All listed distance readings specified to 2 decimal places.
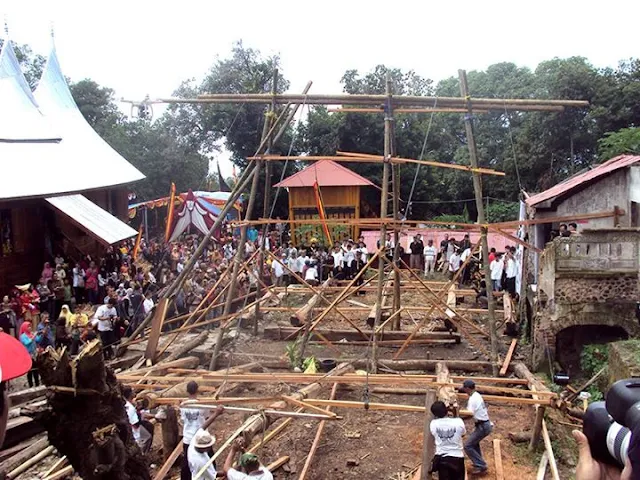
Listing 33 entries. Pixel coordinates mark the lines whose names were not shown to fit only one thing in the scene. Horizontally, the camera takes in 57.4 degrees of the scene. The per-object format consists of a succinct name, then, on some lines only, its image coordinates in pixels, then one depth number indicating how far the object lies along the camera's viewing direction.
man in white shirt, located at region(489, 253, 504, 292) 17.81
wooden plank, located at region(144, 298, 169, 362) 12.12
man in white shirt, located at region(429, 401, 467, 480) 6.99
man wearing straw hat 6.66
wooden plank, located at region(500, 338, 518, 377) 11.48
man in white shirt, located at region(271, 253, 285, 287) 19.34
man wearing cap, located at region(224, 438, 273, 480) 5.76
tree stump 4.19
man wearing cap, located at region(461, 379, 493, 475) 7.87
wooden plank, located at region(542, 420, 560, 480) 7.30
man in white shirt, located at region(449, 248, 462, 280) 20.64
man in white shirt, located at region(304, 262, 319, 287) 19.00
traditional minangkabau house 18.36
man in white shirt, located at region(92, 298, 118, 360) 13.05
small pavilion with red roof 30.45
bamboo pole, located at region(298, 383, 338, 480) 7.73
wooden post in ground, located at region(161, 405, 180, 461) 8.03
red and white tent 23.36
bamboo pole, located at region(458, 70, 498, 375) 11.30
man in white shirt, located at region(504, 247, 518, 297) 17.67
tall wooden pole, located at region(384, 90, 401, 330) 12.66
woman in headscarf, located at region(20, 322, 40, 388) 11.39
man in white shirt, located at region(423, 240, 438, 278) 21.92
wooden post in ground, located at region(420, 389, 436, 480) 7.38
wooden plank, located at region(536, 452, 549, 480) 7.70
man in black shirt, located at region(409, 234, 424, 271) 23.00
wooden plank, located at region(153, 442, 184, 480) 7.50
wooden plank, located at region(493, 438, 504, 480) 7.75
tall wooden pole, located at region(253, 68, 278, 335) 12.70
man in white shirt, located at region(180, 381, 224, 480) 7.39
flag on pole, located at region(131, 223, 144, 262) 23.78
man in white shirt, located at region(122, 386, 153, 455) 7.61
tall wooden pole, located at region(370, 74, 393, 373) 11.94
